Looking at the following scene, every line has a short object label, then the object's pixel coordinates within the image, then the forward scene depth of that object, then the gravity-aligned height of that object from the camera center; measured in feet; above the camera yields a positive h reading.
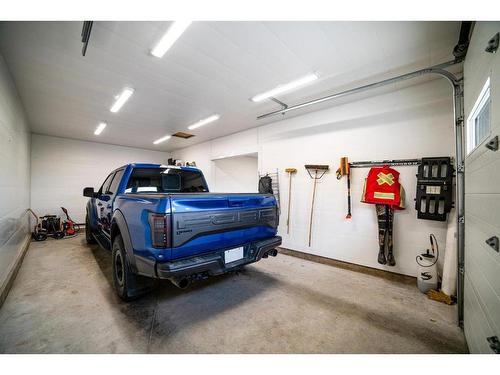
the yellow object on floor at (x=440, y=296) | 8.16 -4.45
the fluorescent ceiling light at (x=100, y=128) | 17.89 +5.48
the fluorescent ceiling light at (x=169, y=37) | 6.40 +5.14
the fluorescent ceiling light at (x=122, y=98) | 11.62 +5.44
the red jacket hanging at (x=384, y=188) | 10.36 +0.01
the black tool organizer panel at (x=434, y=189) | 8.98 -0.02
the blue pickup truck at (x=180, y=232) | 5.77 -1.51
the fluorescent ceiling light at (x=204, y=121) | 16.00 +5.47
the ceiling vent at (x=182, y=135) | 20.89 +5.50
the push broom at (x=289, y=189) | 15.36 -0.14
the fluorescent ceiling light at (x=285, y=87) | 9.84 +5.32
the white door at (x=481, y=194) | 4.08 -0.11
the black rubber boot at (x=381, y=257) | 10.59 -3.59
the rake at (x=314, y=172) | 13.57 +1.08
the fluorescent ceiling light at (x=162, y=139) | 21.99 +5.43
